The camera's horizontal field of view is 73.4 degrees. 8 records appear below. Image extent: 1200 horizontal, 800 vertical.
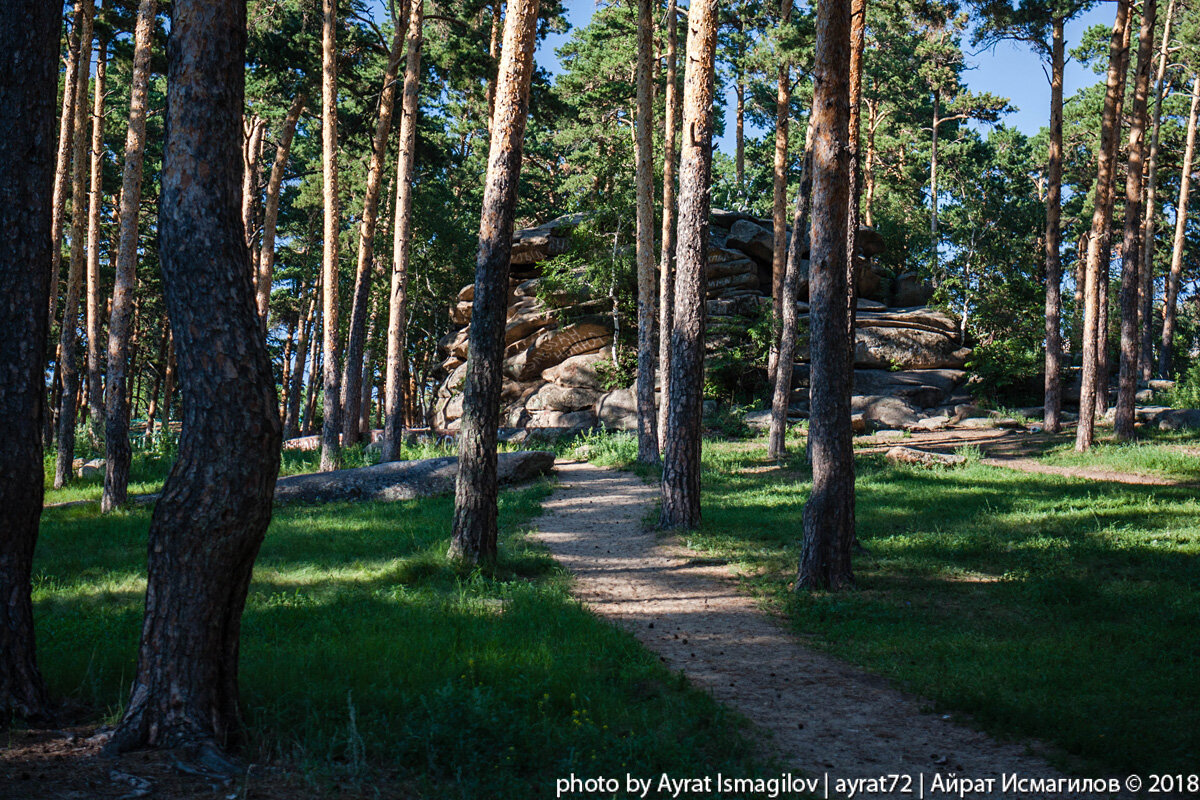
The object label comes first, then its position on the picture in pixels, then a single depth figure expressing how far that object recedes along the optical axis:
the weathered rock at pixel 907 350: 29.41
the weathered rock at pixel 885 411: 24.89
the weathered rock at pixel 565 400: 28.66
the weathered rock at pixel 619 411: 26.36
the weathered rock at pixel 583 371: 29.02
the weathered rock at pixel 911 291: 33.25
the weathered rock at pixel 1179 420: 21.56
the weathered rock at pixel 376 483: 15.21
